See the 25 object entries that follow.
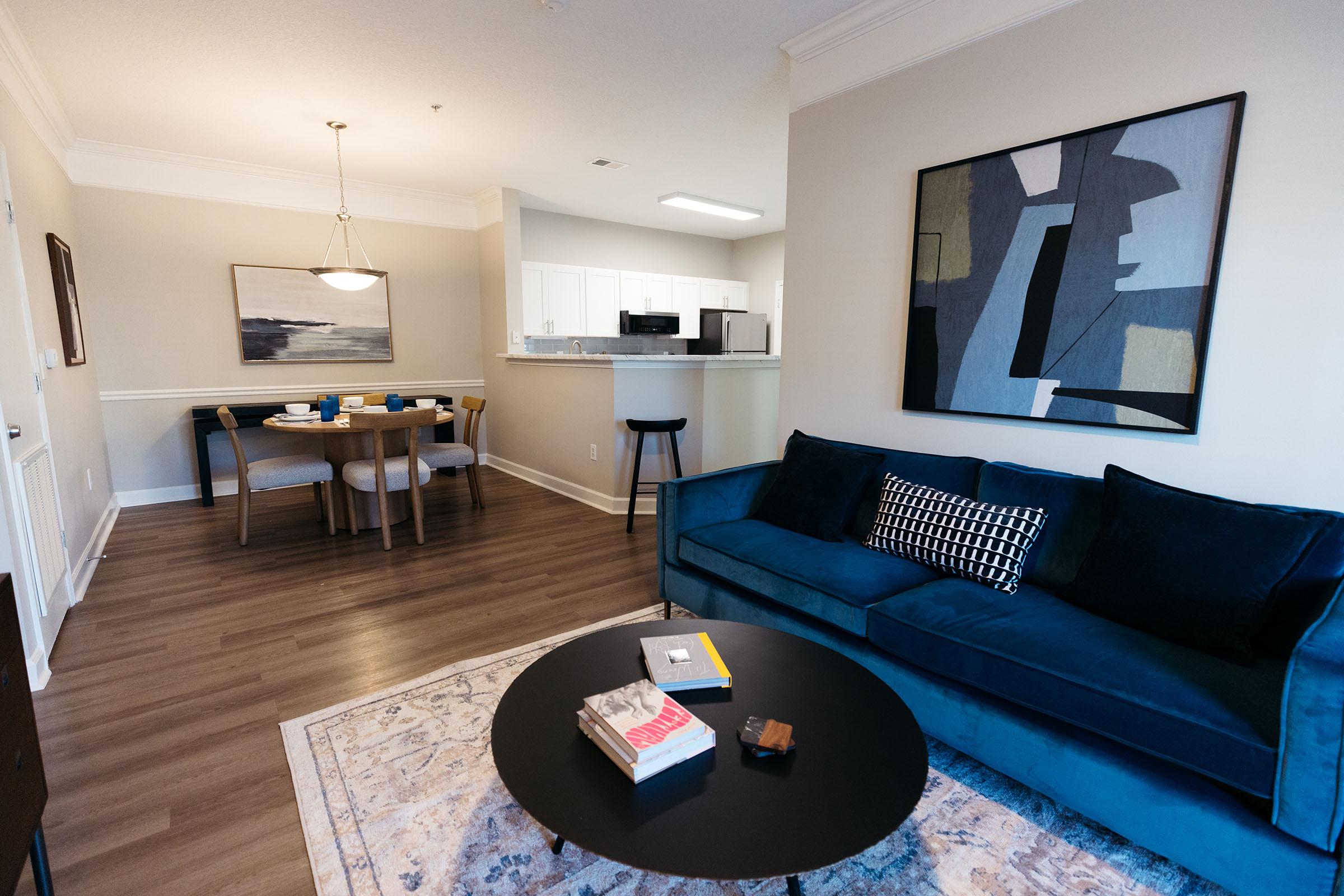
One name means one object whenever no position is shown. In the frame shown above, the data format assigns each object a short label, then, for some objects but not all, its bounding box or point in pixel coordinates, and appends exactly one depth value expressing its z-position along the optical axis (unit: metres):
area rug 1.41
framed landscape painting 5.05
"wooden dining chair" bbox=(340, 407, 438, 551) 3.65
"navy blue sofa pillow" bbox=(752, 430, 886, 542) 2.54
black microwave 6.76
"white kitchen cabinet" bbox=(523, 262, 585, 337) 6.09
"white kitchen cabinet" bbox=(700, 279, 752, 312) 7.48
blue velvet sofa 1.20
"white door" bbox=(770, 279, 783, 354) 7.36
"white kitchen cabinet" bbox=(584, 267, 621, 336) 6.53
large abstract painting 1.93
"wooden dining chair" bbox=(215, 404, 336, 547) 3.70
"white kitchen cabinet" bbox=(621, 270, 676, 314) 6.85
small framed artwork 3.49
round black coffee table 1.04
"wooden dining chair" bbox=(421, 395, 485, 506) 4.33
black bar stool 4.15
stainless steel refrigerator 7.13
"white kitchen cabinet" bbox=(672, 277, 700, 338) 7.23
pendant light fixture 4.20
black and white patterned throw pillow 2.01
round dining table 4.02
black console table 4.66
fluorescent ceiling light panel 5.71
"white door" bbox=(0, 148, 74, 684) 2.20
